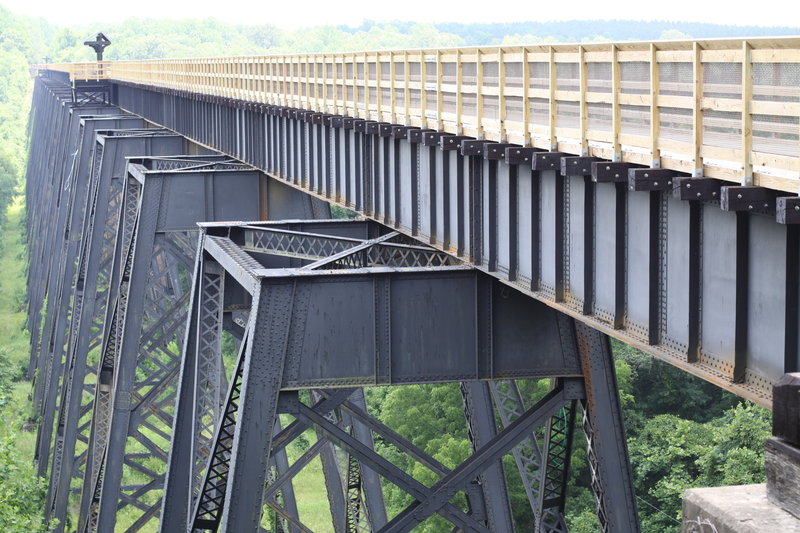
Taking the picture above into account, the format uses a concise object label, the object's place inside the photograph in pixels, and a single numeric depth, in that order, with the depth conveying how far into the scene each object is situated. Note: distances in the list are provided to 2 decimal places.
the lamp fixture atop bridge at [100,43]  124.86
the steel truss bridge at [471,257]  15.71
